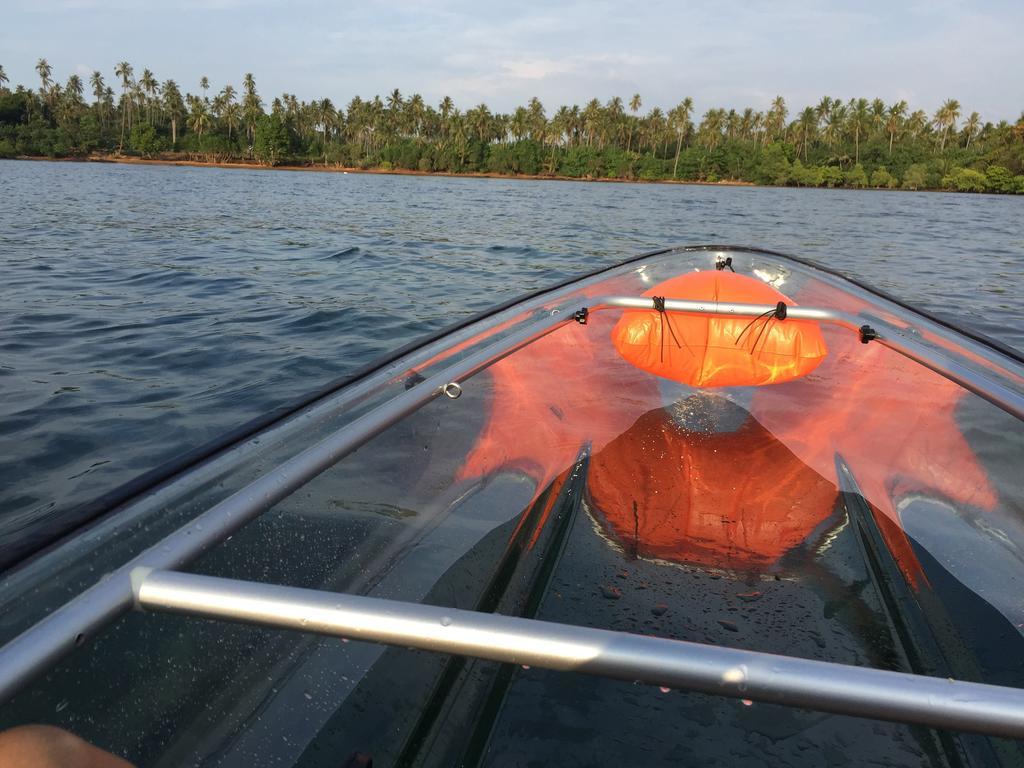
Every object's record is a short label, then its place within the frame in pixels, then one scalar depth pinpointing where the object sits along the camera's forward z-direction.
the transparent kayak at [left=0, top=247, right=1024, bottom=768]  0.93
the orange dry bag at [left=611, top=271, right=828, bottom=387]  3.19
